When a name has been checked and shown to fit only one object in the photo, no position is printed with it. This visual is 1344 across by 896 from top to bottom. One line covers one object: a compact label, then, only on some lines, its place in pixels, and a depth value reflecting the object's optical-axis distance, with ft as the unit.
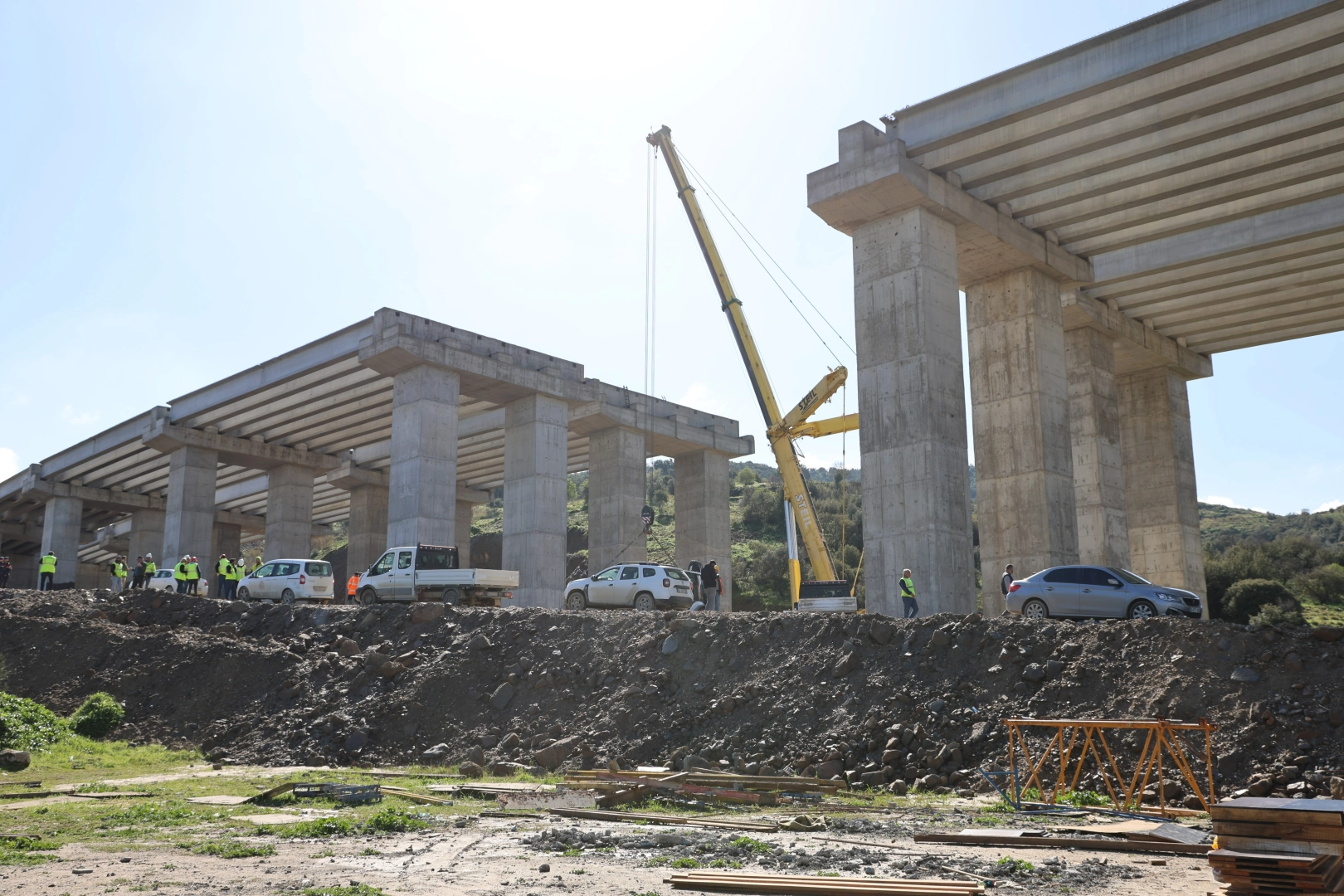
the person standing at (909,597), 76.74
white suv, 90.17
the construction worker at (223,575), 107.34
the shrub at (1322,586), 171.94
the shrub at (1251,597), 159.43
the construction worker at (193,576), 109.29
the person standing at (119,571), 116.78
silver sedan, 67.05
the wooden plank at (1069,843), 35.09
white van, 102.78
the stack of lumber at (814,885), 26.68
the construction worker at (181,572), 108.06
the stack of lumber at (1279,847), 25.34
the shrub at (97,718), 72.90
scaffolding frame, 41.47
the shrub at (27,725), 67.56
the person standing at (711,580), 95.96
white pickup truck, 93.91
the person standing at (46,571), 117.60
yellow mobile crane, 97.86
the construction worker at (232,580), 108.68
